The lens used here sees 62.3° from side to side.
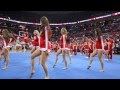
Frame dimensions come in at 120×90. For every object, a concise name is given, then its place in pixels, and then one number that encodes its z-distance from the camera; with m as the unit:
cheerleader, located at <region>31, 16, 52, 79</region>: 2.90
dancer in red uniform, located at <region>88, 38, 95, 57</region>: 6.17
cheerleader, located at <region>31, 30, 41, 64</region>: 3.13
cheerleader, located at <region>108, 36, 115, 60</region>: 5.54
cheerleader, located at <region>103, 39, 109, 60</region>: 5.51
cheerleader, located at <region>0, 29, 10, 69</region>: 3.69
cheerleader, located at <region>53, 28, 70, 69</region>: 3.91
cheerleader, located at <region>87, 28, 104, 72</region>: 3.65
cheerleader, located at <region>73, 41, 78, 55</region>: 7.43
